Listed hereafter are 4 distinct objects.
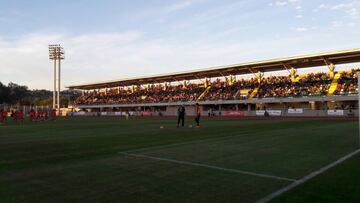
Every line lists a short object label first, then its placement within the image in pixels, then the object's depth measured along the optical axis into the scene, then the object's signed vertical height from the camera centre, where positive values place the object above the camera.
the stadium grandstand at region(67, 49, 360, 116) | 51.06 +3.21
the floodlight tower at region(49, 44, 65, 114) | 80.88 +12.76
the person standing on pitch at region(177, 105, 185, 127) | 24.66 -0.40
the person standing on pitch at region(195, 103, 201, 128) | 24.20 -0.33
